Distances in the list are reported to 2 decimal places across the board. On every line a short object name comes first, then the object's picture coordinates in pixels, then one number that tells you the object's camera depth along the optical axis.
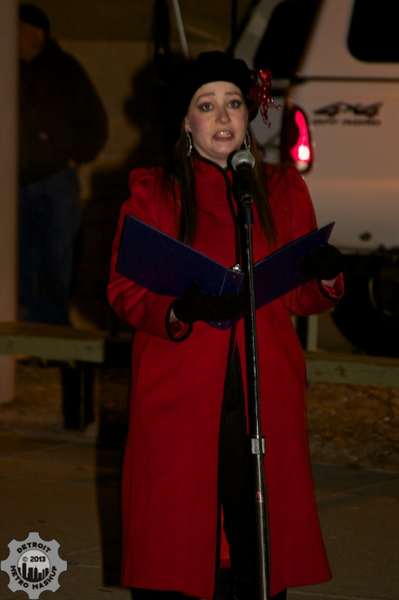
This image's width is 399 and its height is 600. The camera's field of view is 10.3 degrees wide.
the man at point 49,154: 14.21
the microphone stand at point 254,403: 5.00
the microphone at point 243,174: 5.11
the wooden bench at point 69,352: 10.86
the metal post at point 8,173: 11.82
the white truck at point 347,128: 11.67
